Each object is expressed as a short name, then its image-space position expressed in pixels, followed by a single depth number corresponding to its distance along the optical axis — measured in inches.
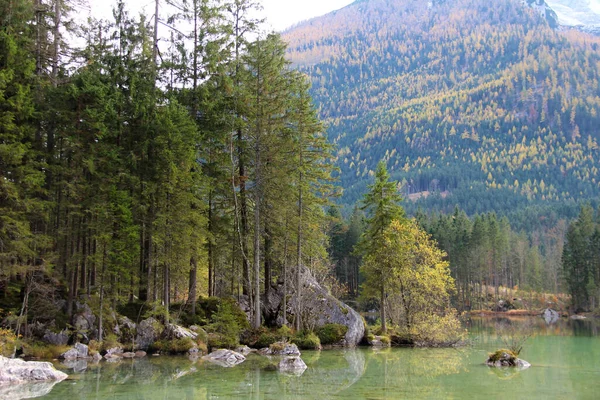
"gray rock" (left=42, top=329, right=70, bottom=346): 938.1
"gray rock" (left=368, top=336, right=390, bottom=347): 1254.1
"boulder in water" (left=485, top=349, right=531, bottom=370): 866.8
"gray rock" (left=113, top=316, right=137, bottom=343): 1023.6
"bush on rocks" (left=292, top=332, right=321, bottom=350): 1147.9
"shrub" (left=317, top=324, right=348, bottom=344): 1218.6
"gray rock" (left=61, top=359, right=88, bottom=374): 798.5
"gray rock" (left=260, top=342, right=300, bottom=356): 1026.1
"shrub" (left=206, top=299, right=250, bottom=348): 1071.0
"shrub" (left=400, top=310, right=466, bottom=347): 1205.1
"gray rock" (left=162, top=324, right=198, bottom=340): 1048.2
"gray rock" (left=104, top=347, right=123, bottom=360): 944.8
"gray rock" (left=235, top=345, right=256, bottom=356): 1049.8
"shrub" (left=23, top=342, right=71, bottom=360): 884.6
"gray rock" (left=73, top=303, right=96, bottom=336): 975.6
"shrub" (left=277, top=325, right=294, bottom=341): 1129.4
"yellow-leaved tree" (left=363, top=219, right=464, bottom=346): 1247.5
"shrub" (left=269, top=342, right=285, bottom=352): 1039.0
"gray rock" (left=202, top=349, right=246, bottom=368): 912.9
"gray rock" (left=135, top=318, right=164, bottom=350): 1039.6
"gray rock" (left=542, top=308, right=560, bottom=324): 2608.3
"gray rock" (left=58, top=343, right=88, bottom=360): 907.5
